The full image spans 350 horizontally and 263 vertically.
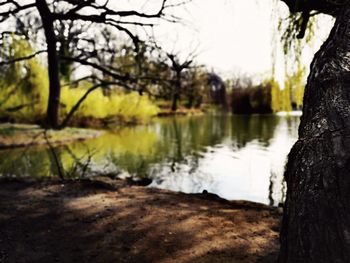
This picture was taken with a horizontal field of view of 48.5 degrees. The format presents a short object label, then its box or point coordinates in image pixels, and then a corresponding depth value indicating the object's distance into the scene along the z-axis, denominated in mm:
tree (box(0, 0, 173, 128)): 12477
